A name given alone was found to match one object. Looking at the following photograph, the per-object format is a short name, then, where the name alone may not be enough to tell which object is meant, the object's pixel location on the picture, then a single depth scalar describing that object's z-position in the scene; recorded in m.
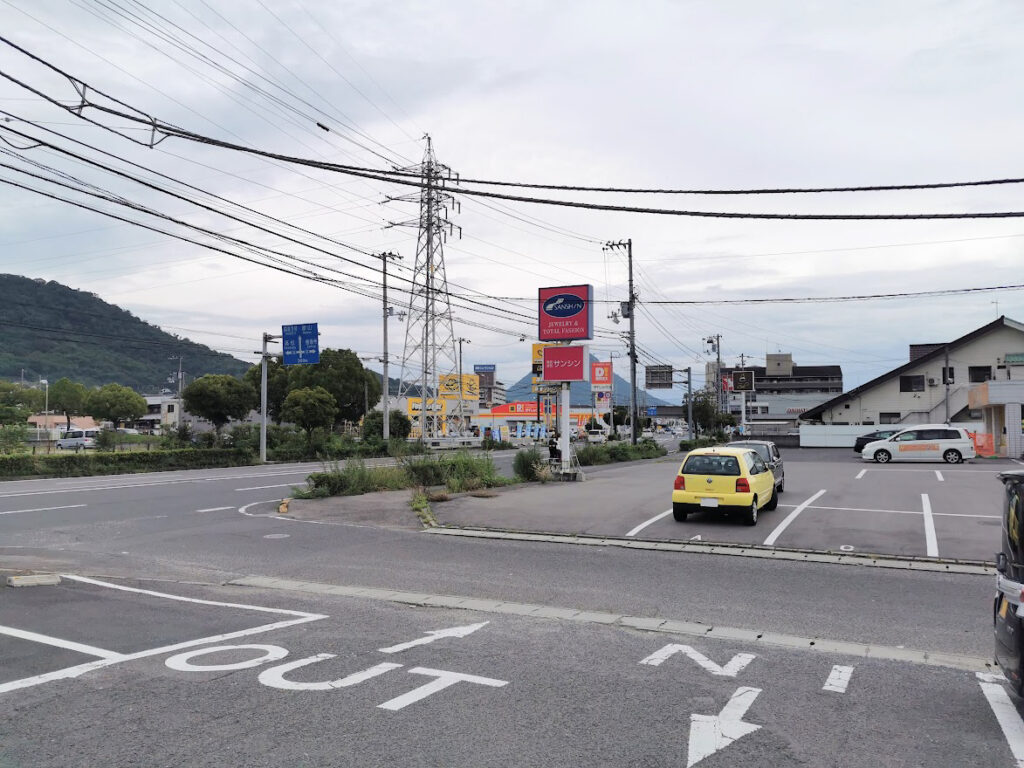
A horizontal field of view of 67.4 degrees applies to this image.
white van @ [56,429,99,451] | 58.37
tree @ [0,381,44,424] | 74.34
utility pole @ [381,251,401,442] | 49.38
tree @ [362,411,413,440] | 57.62
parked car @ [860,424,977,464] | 36.44
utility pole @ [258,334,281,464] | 41.82
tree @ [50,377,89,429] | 94.38
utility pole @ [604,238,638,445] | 50.09
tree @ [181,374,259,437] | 64.31
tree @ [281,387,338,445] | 54.94
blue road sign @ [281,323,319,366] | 39.19
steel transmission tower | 39.50
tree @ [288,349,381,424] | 74.38
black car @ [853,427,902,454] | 49.17
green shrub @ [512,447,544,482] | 26.44
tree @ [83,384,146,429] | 85.69
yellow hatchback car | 15.41
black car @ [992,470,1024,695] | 4.76
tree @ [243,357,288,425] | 73.81
